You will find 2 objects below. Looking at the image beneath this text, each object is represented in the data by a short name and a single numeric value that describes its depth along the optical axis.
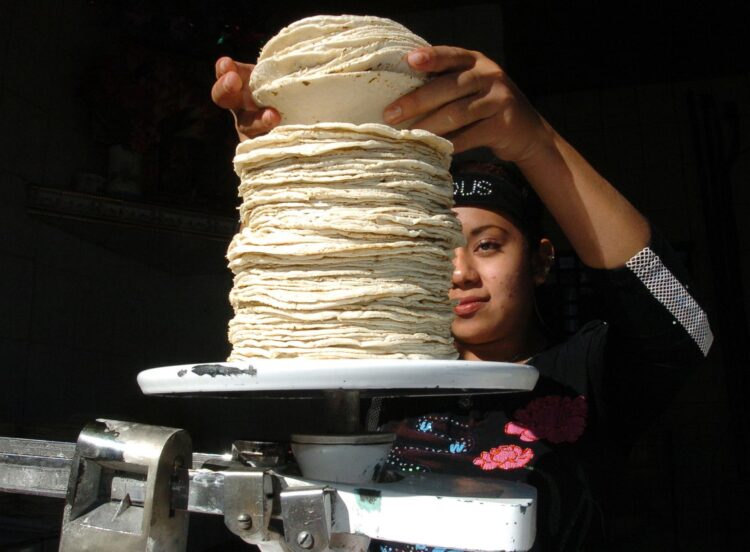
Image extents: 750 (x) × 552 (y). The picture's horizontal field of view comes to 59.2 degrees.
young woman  0.58
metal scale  0.41
